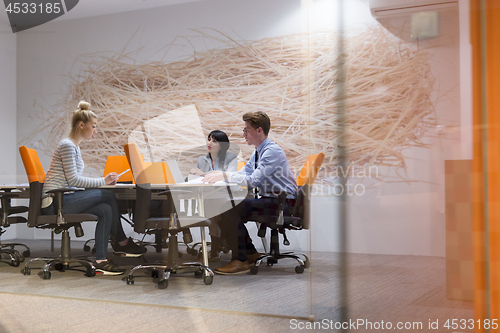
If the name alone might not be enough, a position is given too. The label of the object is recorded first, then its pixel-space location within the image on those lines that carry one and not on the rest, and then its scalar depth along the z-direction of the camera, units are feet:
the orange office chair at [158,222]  9.29
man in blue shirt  8.95
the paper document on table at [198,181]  9.58
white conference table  9.39
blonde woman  10.39
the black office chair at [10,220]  10.52
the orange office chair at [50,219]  10.29
